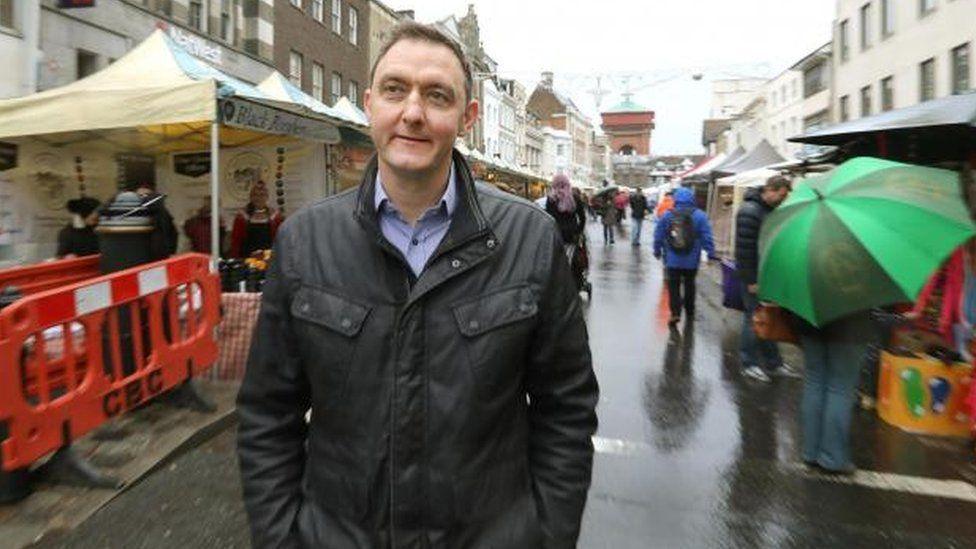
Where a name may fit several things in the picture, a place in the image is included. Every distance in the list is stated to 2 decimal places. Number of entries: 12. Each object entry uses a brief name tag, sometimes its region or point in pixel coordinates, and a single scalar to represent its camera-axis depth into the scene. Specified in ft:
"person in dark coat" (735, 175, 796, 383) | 21.88
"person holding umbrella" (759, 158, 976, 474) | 13.47
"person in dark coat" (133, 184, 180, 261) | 19.17
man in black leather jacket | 5.47
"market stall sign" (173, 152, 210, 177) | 34.68
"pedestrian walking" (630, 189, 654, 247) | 79.92
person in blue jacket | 29.40
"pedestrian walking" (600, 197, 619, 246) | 84.58
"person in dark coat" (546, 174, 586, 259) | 32.53
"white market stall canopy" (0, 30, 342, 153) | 21.97
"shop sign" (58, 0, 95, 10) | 45.52
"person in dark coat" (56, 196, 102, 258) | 30.07
